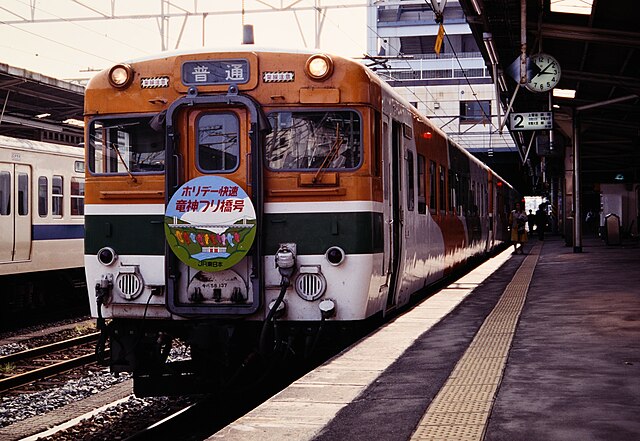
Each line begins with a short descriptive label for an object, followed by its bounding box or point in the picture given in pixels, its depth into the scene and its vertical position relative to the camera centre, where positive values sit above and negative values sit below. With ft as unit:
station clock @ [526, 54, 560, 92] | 52.08 +7.99
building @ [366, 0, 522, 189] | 173.78 +28.94
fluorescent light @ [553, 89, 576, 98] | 70.69 +9.44
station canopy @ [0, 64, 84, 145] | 52.97 +7.90
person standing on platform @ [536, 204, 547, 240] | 127.68 -1.09
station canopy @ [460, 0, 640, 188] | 46.50 +9.57
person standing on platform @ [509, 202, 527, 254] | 92.68 -1.35
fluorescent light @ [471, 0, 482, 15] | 44.47 +10.19
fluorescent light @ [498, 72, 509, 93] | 62.75 +9.39
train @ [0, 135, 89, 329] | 48.67 -0.37
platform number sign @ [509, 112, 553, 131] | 64.80 +6.58
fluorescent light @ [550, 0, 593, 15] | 45.46 +10.41
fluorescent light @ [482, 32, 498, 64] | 49.85 +9.58
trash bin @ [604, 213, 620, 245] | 94.43 -1.61
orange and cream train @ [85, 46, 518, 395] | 23.67 +0.30
